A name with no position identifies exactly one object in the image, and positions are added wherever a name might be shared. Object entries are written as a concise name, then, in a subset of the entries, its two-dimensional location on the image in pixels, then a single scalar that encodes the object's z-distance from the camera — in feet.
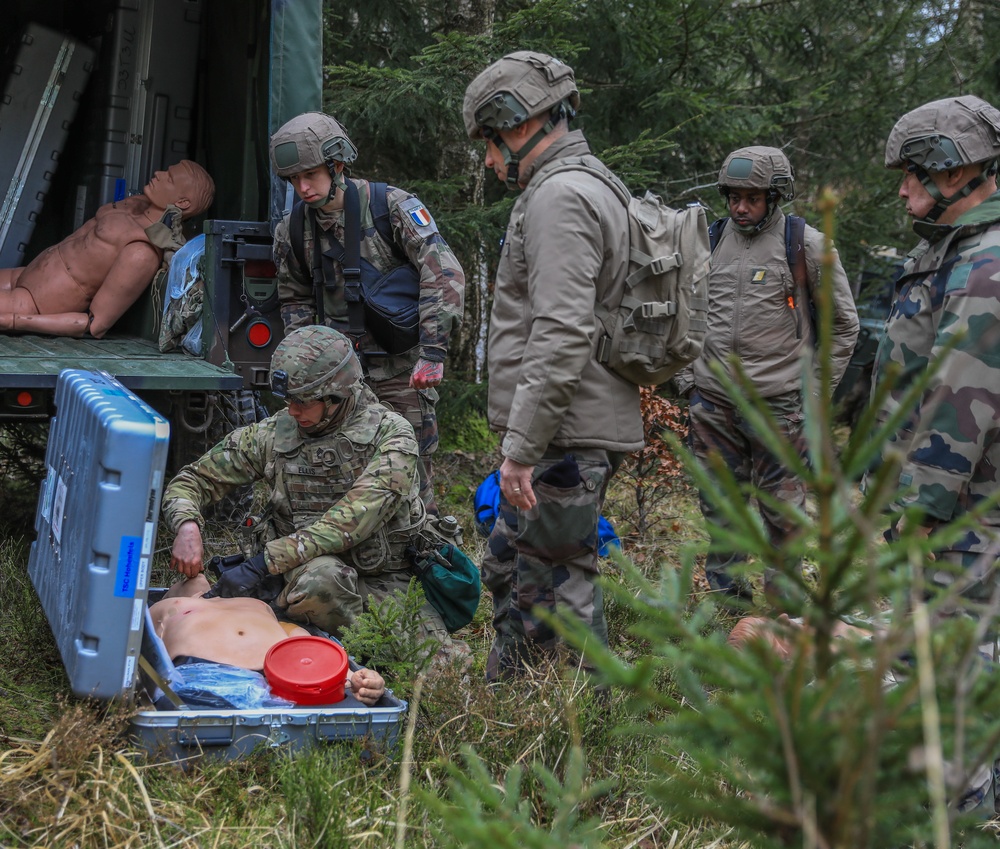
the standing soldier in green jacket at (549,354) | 10.68
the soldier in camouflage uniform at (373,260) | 15.71
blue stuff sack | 15.66
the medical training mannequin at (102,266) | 19.45
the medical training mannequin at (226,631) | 11.25
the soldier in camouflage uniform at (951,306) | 9.61
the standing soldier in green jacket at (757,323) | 16.74
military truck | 17.02
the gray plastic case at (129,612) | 9.73
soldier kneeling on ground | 13.46
